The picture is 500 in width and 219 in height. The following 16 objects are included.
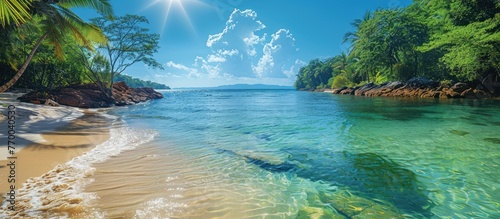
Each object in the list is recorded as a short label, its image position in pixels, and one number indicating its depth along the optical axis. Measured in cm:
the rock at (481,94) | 2709
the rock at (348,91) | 4994
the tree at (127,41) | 3012
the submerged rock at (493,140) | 817
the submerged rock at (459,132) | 961
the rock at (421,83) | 3372
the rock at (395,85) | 3772
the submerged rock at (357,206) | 375
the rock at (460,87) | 2878
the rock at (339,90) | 5615
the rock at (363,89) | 4442
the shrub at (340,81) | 6850
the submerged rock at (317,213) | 374
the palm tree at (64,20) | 1202
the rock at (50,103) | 1967
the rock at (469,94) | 2772
